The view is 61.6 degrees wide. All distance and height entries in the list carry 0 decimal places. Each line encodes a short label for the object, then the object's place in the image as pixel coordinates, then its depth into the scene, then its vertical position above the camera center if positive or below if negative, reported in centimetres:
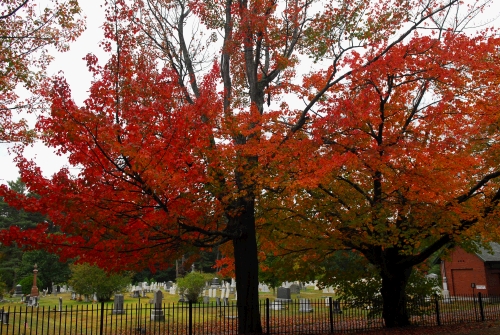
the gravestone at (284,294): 2366 -167
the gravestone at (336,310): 1988 -223
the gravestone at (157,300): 1880 -154
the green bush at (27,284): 3688 -115
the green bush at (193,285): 2591 -113
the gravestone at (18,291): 3469 -163
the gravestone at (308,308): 2163 -233
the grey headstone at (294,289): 2812 -166
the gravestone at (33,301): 2730 -197
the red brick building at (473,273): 3036 -104
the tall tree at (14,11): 970 +594
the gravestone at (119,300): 2098 -156
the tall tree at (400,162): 1058 +248
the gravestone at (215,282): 3400 -136
